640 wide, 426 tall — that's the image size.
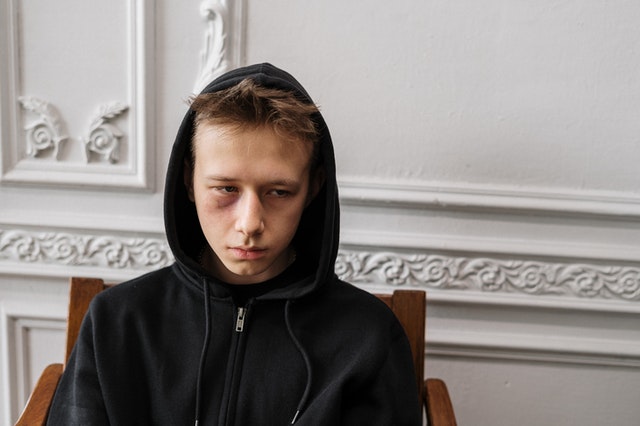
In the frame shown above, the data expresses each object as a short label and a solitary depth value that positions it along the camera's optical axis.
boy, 1.06
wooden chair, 1.23
